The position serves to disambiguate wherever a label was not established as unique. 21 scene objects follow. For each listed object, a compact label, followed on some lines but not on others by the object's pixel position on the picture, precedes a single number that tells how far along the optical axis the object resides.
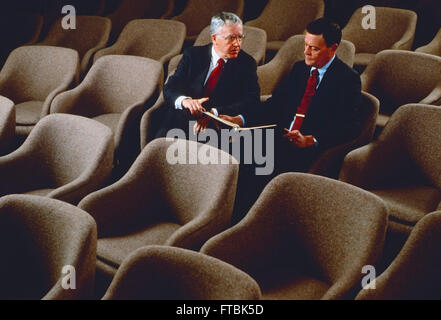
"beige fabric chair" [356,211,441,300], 1.87
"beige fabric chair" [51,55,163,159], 3.55
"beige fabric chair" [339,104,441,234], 2.72
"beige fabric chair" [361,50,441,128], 3.61
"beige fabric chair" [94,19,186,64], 4.64
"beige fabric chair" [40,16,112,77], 4.97
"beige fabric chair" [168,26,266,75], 4.25
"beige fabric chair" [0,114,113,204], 2.68
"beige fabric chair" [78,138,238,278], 2.25
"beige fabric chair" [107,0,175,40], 5.67
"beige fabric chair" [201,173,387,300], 1.99
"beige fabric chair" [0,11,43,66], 5.43
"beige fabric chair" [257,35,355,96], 3.93
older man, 3.15
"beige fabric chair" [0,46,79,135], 4.08
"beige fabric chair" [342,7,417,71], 4.62
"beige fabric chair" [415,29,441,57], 4.43
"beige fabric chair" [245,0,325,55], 5.04
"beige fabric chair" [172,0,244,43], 5.50
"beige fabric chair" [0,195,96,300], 1.86
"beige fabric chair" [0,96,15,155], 3.16
